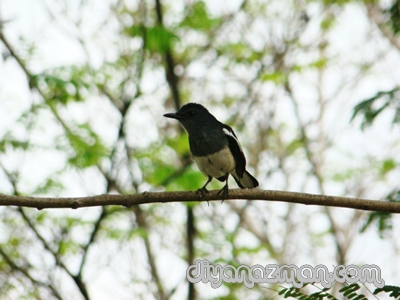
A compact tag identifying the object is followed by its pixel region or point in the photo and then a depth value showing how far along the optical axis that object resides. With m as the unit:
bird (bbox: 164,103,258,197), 10.03
